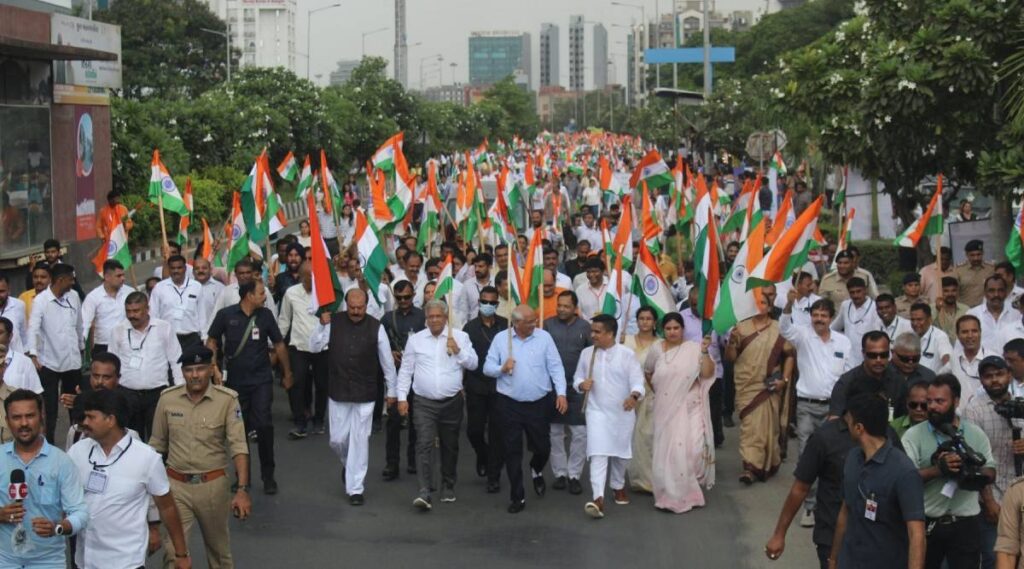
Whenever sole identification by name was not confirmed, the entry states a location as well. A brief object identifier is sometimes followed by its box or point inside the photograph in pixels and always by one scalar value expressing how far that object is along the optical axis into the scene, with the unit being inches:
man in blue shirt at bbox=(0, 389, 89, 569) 237.3
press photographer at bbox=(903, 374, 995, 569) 263.4
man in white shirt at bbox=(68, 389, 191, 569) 257.1
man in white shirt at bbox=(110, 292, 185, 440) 398.3
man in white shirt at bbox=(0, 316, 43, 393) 331.9
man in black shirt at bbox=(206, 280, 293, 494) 424.8
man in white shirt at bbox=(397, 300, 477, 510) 413.1
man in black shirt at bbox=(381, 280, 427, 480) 453.4
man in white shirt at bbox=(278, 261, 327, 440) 517.0
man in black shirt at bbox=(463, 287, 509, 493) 448.5
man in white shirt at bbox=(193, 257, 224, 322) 512.1
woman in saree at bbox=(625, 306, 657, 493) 435.5
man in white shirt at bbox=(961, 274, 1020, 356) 427.8
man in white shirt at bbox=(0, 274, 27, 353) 428.1
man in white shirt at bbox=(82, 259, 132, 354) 465.1
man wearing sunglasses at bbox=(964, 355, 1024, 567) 295.9
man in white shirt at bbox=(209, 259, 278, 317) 490.9
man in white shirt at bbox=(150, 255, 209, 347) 500.1
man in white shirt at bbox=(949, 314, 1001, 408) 370.6
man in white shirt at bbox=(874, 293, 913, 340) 427.2
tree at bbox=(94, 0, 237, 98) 2773.1
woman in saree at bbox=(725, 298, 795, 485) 439.8
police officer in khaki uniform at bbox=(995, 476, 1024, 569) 227.9
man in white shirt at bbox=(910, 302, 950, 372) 391.5
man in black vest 417.4
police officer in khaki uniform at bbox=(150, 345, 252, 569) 307.1
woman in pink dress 415.2
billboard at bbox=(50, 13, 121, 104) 982.4
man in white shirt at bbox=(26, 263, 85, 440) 447.8
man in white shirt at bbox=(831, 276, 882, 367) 449.4
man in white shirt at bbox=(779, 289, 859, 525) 406.0
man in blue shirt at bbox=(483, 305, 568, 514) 417.1
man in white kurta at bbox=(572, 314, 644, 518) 409.4
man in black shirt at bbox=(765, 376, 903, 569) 267.6
